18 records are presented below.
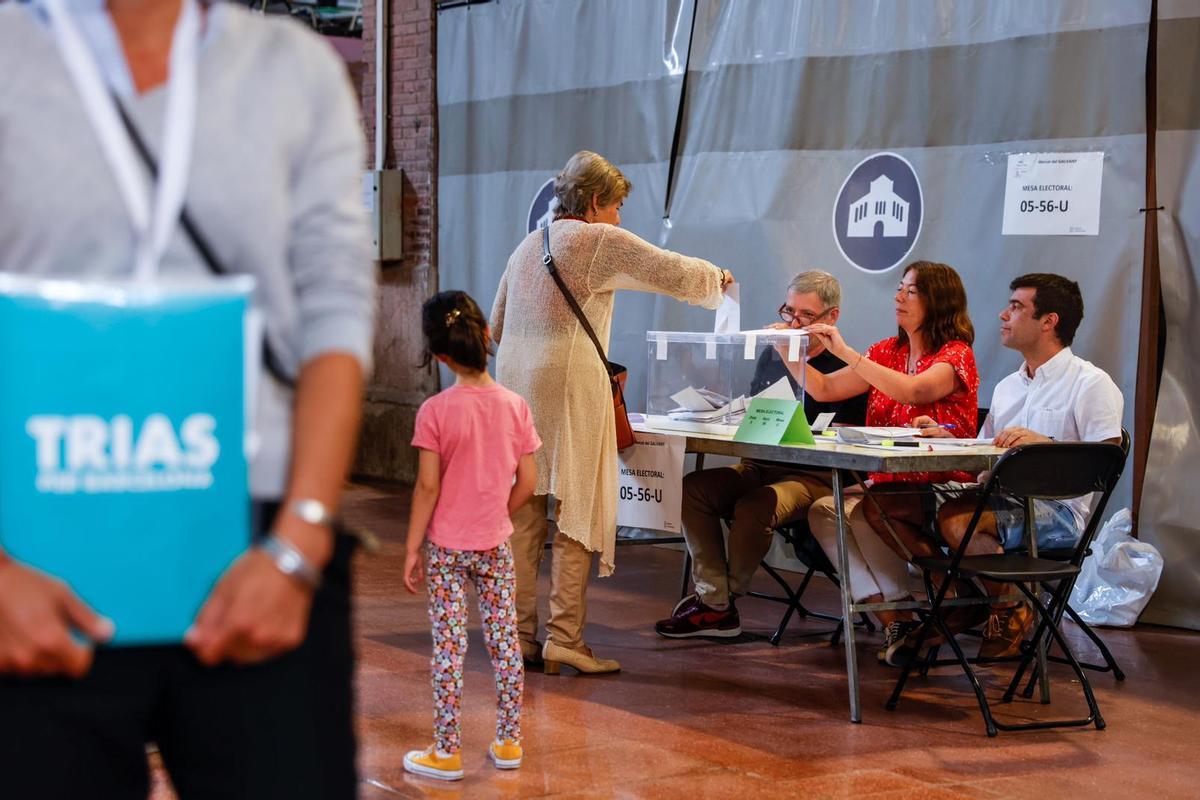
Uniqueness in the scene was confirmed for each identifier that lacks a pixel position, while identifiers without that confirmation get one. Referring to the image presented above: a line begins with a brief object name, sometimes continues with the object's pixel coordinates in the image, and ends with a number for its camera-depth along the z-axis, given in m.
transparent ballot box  5.74
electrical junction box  10.98
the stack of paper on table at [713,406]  5.77
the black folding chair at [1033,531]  4.75
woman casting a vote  5.37
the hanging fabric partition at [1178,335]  6.57
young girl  4.15
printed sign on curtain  6.84
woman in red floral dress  5.47
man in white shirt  5.22
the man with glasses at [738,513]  6.03
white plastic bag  6.56
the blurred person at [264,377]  1.32
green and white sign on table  5.20
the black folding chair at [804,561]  6.05
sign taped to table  5.62
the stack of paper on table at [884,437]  5.14
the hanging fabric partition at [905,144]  6.79
